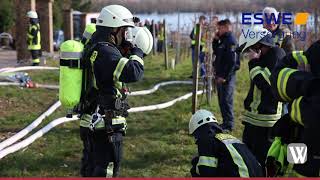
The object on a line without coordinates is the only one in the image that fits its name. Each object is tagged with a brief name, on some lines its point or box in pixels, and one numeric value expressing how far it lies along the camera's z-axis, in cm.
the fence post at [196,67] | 1600
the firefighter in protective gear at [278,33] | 1192
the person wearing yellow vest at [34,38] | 2917
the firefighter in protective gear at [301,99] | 572
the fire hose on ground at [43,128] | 1279
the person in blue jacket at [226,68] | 1577
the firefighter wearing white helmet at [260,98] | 969
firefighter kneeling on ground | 725
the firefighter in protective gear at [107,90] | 824
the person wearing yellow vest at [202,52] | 2298
